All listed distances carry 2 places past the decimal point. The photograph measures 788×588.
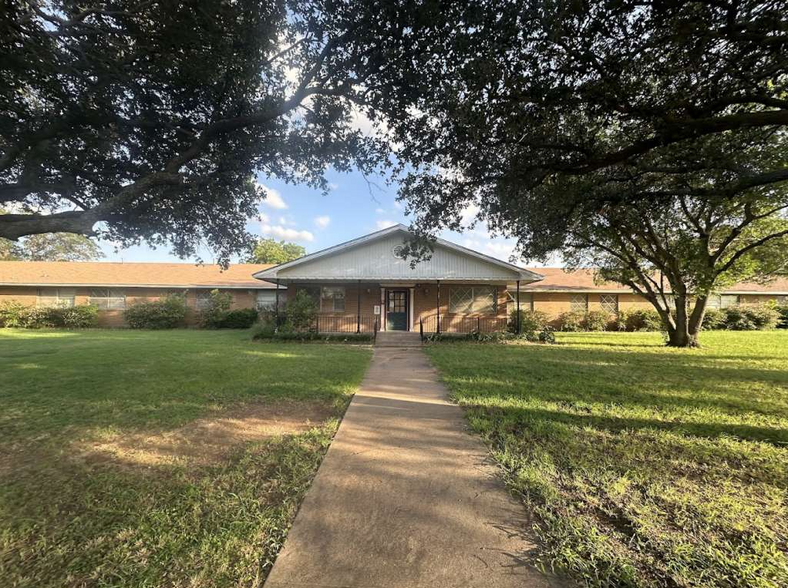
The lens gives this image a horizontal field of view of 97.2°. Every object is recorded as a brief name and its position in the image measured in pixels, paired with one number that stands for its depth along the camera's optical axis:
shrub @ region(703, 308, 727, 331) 21.72
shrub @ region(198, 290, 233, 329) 20.20
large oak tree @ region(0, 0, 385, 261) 4.89
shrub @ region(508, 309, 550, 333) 18.08
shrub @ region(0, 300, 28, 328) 19.34
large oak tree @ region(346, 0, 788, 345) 4.66
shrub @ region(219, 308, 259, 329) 20.39
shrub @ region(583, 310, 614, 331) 20.73
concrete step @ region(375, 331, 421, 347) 14.31
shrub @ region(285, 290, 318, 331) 15.51
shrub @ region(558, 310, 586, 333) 20.91
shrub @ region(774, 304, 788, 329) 22.60
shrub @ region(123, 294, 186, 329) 19.55
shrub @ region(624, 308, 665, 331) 20.66
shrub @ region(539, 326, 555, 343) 14.95
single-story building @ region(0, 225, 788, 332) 15.91
